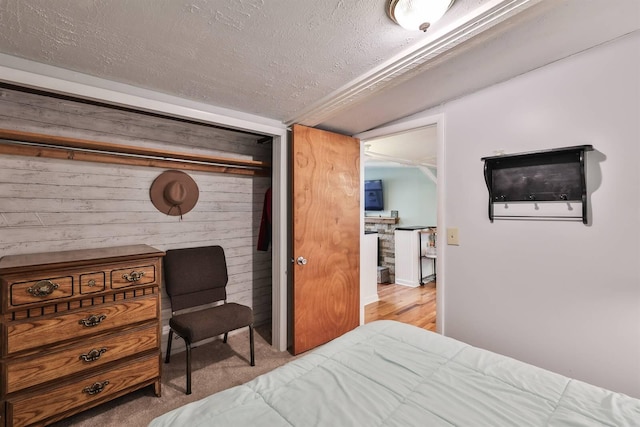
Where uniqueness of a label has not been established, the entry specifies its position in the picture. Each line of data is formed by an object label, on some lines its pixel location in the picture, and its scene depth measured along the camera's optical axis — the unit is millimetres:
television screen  6488
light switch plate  2150
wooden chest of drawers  1507
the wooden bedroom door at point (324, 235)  2506
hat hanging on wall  2434
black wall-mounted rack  1612
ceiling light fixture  1149
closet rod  1812
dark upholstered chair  2102
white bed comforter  893
